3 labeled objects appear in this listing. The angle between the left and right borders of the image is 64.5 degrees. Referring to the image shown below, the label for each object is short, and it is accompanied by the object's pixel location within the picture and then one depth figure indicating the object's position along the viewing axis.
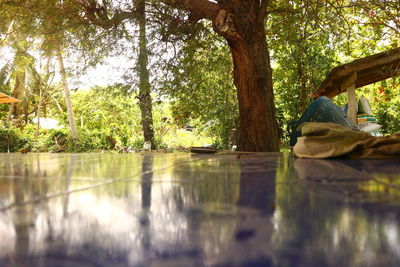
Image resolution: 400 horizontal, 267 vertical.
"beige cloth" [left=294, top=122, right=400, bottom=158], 1.93
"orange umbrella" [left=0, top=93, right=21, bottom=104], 10.05
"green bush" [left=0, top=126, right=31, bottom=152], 12.74
